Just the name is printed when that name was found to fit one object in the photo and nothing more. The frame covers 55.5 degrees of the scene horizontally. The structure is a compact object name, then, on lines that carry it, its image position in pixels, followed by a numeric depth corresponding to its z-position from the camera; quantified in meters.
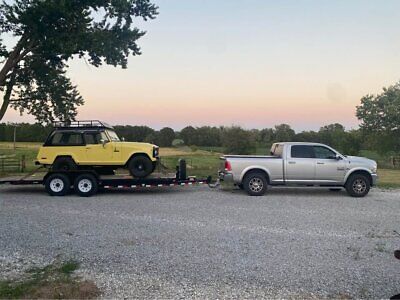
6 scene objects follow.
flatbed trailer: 12.56
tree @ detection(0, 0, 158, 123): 16.08
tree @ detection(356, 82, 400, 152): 46.50
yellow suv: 12.84
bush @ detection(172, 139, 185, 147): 29.99
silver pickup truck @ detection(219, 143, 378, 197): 12.80
